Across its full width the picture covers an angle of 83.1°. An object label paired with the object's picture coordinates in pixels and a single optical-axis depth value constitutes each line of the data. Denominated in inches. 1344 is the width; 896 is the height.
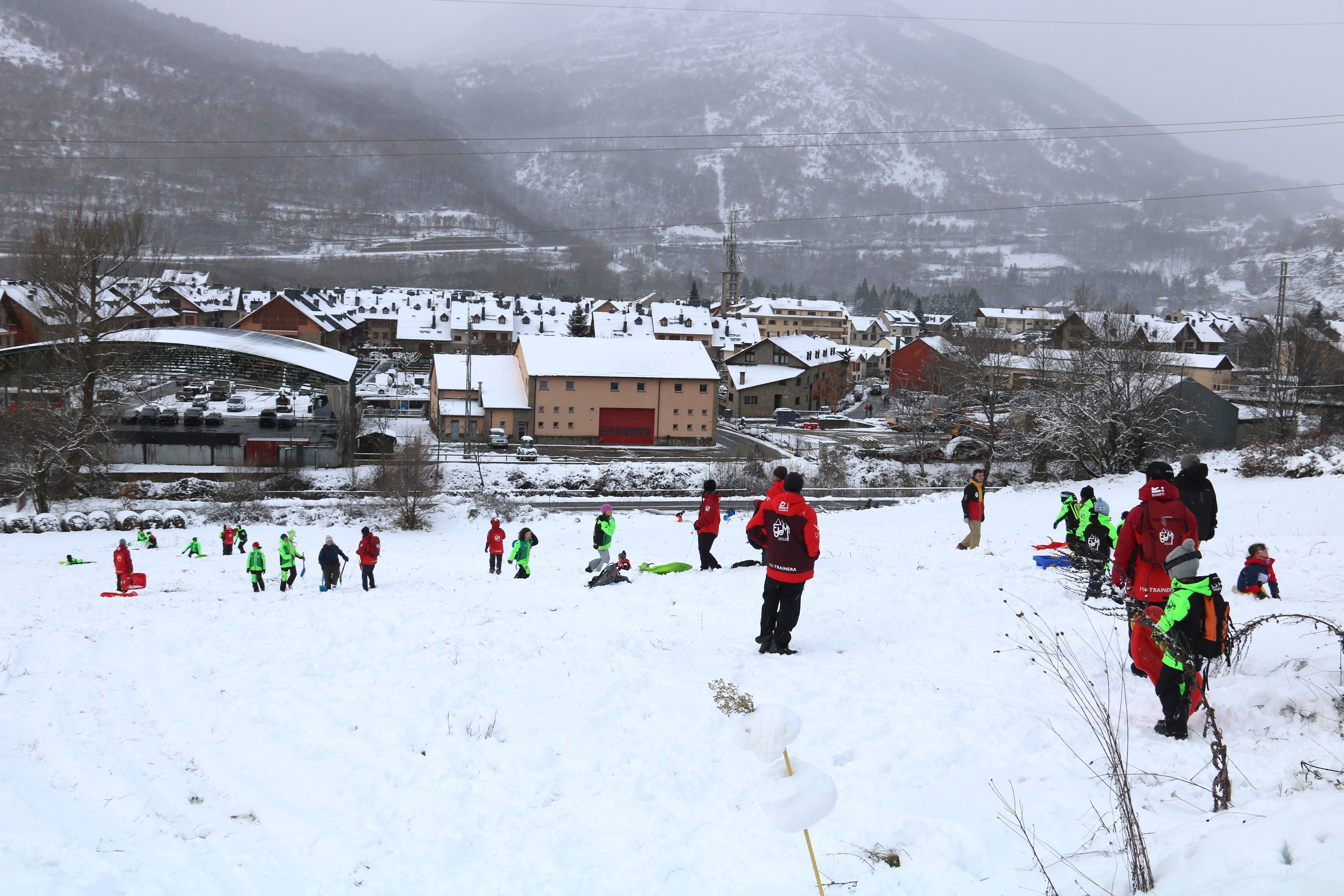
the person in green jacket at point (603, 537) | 572.7
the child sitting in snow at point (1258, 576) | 386.6
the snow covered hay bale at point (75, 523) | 1166.3
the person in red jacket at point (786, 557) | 311.4
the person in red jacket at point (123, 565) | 658.2
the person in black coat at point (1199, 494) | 369.7
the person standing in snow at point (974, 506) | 584.1
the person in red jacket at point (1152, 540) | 264.5
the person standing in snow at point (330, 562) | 629.3
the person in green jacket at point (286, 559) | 653.9
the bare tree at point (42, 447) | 1246.9
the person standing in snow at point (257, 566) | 645.9
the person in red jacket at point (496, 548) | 696.4
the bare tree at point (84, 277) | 1315.2
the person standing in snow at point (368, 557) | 621.3
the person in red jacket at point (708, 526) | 537.6
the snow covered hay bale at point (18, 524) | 1136.8
